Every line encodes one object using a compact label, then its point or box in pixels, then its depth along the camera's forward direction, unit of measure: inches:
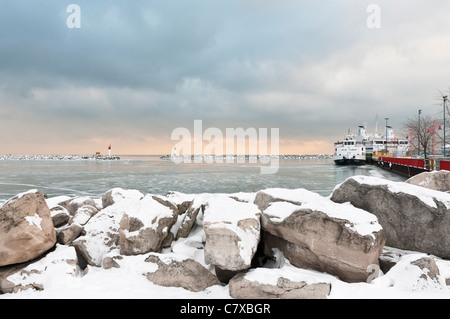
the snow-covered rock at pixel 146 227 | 196.1
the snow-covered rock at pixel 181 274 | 171.0
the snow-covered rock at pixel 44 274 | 168.6
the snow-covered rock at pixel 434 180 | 293.9
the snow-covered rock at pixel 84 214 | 254.5
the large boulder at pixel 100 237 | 208.2
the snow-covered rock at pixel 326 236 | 164.1
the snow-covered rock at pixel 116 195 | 302.4
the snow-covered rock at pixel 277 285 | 145.5
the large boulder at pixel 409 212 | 195.5
